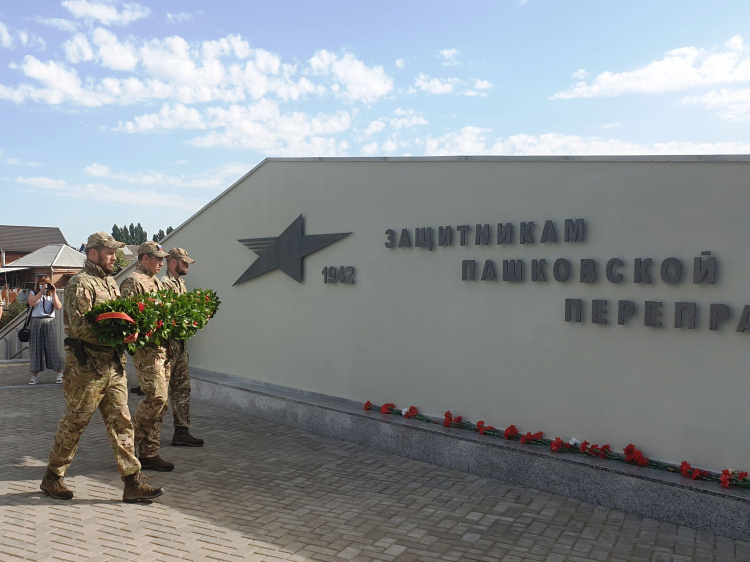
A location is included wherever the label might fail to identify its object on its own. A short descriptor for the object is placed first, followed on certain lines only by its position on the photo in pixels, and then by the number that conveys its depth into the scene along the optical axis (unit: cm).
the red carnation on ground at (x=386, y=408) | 746
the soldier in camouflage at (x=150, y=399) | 635
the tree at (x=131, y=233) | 11355
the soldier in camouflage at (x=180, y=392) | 730
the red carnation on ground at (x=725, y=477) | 486
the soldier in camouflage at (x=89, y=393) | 533
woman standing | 1136
